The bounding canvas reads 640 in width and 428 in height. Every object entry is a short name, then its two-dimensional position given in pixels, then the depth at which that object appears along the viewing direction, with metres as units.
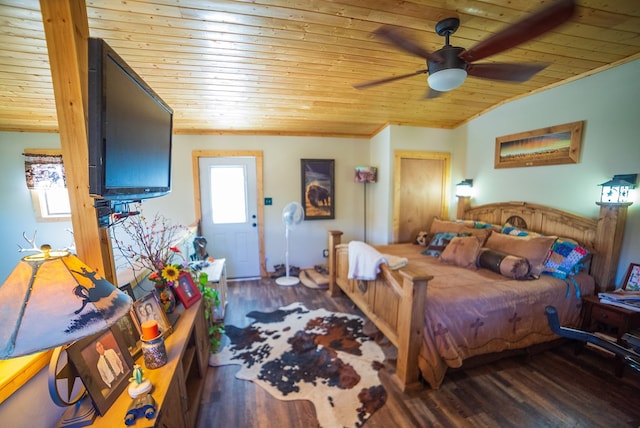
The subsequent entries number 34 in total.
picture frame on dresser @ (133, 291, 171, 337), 1.28
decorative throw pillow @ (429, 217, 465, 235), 3.19
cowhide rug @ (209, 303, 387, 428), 1.71
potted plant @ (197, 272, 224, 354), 1.98
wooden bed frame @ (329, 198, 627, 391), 1.74
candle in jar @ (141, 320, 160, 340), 1.11
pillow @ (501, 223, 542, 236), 2.63
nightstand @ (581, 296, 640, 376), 1.87
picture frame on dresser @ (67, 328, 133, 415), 0.86
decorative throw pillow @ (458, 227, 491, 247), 2.79
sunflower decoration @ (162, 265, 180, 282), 1.54
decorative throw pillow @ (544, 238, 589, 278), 2.24
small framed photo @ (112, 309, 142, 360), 1.17
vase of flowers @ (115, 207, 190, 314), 1.53
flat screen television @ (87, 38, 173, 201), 0.89
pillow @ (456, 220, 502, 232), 2.96
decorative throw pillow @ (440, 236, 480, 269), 2.54
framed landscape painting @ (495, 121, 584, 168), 2.48
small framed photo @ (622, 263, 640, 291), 2.06
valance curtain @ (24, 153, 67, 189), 2.18
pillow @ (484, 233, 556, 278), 2.26
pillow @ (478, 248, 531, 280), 2.19
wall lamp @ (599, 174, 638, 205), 2.06
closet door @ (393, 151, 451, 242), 3.66
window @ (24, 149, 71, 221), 2.19
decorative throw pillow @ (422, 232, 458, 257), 2.97
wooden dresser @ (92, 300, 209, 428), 0.91
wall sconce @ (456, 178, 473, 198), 3.55
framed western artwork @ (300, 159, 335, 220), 4.08
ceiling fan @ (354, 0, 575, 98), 1.18
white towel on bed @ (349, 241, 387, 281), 2.16
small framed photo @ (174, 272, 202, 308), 1.68
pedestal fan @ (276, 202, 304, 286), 3.56
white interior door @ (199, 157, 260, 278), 3.82
